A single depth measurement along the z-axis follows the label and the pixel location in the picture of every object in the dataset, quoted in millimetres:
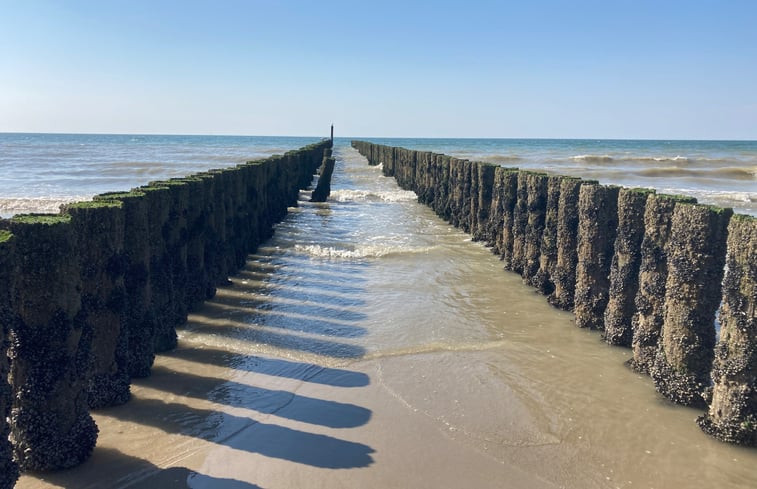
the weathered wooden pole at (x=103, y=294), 5781
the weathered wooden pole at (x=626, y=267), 8016
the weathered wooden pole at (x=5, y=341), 3871
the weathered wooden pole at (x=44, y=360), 4629
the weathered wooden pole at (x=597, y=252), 8852
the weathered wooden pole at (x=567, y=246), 9867
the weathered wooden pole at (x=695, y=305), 6375
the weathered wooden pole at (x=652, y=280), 7203
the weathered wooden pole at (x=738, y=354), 5535
